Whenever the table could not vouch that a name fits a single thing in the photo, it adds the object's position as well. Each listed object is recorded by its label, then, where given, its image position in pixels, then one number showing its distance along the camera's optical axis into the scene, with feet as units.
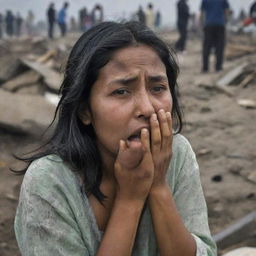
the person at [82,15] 105.59
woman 5.32
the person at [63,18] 75.72
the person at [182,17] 45.67
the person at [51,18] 78.38
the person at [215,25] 31.58
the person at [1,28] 95.66
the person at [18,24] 106.01
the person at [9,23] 96.73
